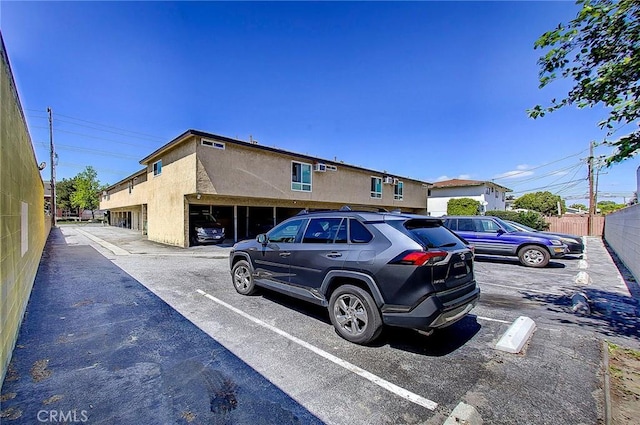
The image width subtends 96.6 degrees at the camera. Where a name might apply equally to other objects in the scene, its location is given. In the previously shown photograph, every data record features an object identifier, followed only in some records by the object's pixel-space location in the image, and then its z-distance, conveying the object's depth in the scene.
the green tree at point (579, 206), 67.11
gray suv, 3.44
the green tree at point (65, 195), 55.28
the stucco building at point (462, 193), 29.88
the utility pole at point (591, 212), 23.97
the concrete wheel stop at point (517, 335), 3.72
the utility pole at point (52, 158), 28.73
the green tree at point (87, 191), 50.25
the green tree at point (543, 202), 45.84
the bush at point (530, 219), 23.74
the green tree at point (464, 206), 28.77
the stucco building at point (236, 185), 13.82
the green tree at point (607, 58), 2.88
